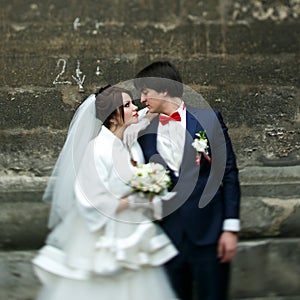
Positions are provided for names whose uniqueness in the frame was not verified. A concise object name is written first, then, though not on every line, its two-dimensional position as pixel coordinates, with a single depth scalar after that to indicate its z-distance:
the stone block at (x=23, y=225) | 4.42
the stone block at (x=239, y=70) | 4.64
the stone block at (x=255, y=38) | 4.66
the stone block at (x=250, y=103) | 4.66
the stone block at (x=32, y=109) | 4.55
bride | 3.43
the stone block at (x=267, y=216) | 4.53
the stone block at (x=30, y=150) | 4.53
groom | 3.54
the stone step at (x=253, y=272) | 4.45
